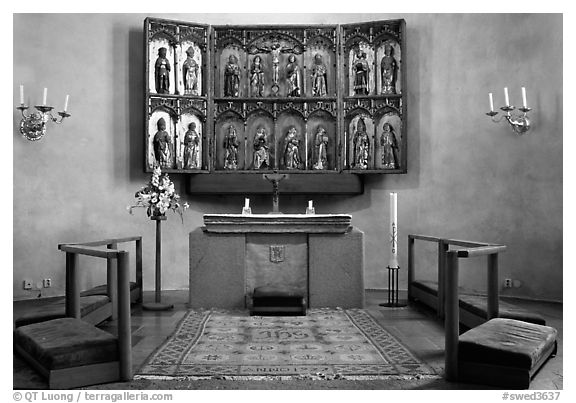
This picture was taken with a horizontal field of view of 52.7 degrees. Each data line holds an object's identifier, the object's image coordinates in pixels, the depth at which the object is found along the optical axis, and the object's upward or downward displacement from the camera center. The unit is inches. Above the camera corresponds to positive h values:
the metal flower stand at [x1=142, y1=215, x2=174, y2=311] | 253.3 -30.2
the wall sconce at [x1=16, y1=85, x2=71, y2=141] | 287.1 +37.8
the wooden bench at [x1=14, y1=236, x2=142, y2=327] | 190.2 -38.0
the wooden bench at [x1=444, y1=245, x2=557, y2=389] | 142.0 -38.2
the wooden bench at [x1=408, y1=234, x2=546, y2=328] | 192.8 -38.5
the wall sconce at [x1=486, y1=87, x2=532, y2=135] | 271.0 +38.1
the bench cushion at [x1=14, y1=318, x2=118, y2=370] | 143.6 -37.4
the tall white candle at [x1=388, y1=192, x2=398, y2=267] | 256.1 -15.0
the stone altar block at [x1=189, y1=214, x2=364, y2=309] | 250.5 -26.3
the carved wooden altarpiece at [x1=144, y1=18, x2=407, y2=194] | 302.2 +50.2
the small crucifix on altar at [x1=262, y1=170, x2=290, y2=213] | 267.1 +8.4
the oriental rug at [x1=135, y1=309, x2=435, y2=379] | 155.4 -46.8
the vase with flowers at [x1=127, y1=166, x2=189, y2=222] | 256.4 +1.7
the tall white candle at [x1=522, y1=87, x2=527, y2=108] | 264.5 +46.4
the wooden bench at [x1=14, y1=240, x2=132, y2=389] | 143.3 -38.5
